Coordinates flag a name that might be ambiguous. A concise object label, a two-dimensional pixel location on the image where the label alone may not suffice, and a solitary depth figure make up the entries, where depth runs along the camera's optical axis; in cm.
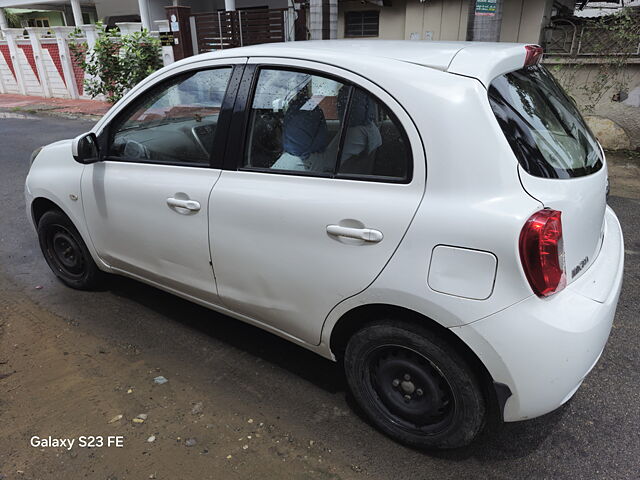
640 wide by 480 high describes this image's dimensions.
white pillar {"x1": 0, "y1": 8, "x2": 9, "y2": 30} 2188
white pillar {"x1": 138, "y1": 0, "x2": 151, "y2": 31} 1704
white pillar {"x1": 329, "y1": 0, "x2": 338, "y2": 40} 993
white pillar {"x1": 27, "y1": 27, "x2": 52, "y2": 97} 1756
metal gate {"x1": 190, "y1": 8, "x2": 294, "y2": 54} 1100
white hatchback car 187
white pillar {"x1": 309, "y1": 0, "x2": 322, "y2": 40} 995
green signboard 746
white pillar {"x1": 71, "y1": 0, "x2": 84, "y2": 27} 1962
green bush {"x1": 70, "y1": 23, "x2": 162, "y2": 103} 1329
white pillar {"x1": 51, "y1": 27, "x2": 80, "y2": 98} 1662
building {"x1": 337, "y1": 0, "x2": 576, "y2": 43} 899
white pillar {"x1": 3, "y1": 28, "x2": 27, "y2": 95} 1844
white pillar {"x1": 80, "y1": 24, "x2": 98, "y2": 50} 1570
